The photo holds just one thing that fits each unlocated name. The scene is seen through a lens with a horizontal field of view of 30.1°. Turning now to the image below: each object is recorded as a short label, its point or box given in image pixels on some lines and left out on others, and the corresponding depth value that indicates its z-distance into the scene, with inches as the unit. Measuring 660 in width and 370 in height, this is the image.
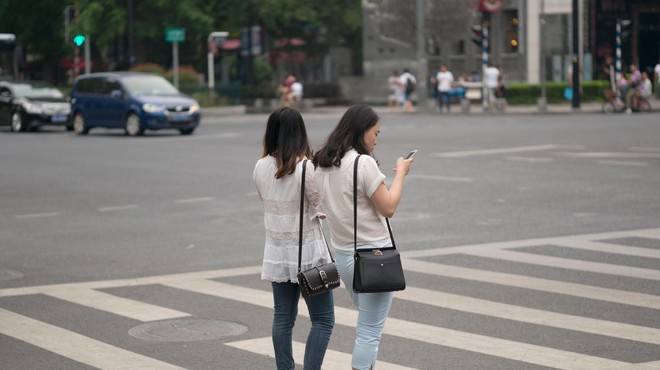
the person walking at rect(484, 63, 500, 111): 1795.0
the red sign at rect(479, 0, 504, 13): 2181.3
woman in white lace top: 257.6
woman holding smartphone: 248.4
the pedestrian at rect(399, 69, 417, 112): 1972.2
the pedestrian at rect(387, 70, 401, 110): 2062.0
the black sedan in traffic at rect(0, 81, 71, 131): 1533.0
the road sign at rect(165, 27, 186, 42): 1939.0
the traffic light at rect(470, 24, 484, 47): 1856.5
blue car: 1332.4
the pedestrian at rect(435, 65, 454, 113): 1862.7
